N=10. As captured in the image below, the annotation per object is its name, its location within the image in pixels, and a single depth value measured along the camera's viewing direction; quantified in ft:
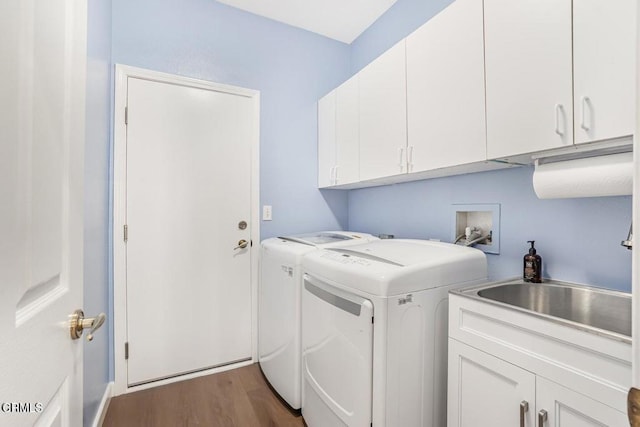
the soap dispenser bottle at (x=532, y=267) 4.41
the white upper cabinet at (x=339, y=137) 7.06
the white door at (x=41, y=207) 1.45
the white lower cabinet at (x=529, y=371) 2.58
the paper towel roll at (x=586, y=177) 3.09
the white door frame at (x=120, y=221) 6.40
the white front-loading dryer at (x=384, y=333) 3.83
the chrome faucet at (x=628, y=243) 3.30
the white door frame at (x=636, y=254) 1.59
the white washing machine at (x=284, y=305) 5.66
